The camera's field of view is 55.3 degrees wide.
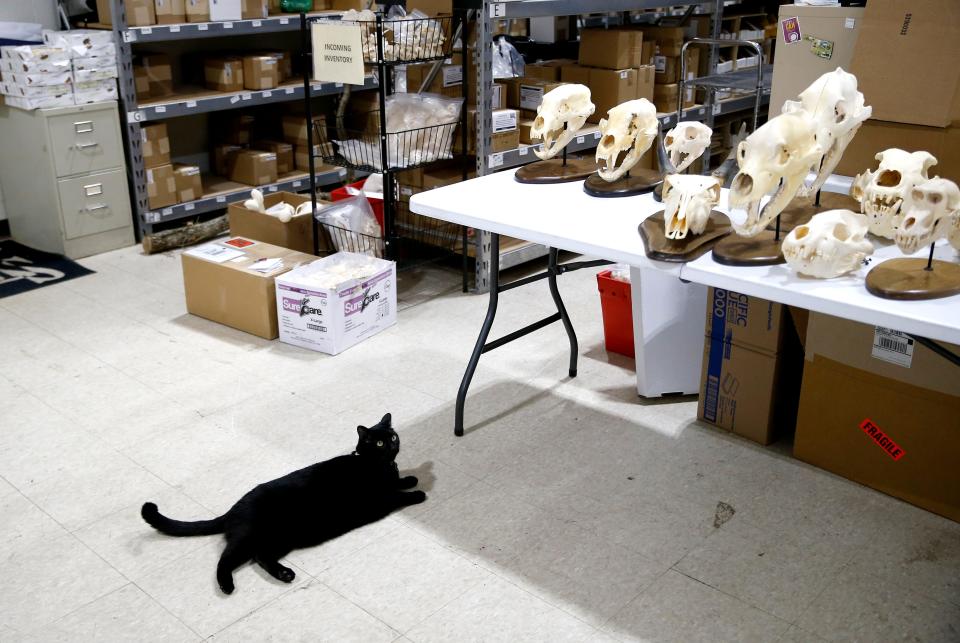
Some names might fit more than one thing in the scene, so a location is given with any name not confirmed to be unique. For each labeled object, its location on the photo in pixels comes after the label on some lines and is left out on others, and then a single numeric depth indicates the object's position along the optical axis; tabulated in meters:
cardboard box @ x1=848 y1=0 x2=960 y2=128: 2.64
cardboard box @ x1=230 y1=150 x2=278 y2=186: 5.36
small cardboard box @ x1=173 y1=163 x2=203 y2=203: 5.00
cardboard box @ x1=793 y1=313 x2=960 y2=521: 2.52
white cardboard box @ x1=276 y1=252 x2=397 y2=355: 3.60
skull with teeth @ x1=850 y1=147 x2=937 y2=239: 2.11
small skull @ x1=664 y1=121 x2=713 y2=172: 2.71
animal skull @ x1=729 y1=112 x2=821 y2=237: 2.00
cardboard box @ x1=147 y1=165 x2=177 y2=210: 4.86
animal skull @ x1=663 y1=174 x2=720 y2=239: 2.22
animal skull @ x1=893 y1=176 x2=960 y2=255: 2.01
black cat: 2.38
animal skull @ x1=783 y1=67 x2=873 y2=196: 2.09
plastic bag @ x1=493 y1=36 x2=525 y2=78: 4.54
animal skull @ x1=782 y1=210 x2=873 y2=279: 1.99
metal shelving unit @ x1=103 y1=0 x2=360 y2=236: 4.65
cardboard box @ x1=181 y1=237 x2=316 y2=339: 3.78
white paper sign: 3.68
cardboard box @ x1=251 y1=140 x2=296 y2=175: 5.56
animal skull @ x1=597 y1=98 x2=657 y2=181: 2.69
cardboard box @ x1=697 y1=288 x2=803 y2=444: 2.87
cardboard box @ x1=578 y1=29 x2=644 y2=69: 4.61
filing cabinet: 4.61
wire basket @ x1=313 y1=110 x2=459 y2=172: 4.01
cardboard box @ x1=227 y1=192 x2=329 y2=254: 4.36
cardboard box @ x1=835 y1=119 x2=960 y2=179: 2.71
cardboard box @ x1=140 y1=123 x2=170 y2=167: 4.82
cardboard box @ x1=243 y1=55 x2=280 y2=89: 5.20
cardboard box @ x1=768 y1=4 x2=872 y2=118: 3.01
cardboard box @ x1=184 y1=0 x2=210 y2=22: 4.83
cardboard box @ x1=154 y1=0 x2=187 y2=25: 4.73
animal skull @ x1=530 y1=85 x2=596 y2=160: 2.88
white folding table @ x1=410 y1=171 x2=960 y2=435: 1.89
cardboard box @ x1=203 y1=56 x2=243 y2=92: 5.16
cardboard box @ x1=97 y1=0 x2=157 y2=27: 4.62
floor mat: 4.45
